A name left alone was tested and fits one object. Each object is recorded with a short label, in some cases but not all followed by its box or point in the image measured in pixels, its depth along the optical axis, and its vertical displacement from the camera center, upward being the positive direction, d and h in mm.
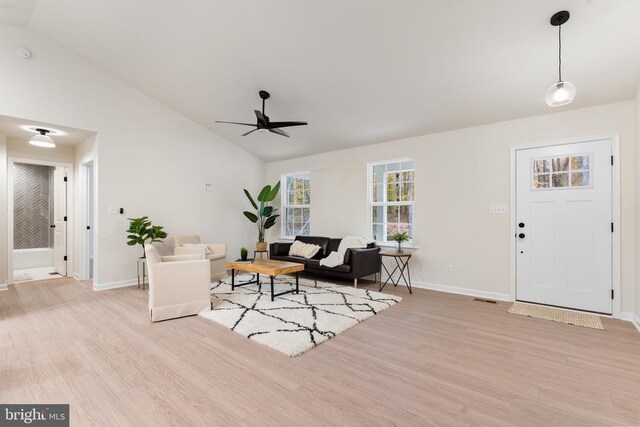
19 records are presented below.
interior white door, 5727 -144
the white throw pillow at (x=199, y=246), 5073 -563
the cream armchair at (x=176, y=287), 3289 -855
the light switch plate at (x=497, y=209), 4113 +64
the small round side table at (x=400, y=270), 4864 -972
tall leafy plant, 6383 +15
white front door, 3490 -156
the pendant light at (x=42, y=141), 4376 +1088
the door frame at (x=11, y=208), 4773 +95
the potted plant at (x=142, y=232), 4641 -291
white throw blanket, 4878 -601
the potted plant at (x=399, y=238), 4707 -395
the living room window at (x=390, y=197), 5109 +295
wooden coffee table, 3904 -747
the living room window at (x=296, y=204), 6621 +217
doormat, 3232 -1202
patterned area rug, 2829 -1176
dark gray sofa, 4667 -804
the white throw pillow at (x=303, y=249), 5469 -680
